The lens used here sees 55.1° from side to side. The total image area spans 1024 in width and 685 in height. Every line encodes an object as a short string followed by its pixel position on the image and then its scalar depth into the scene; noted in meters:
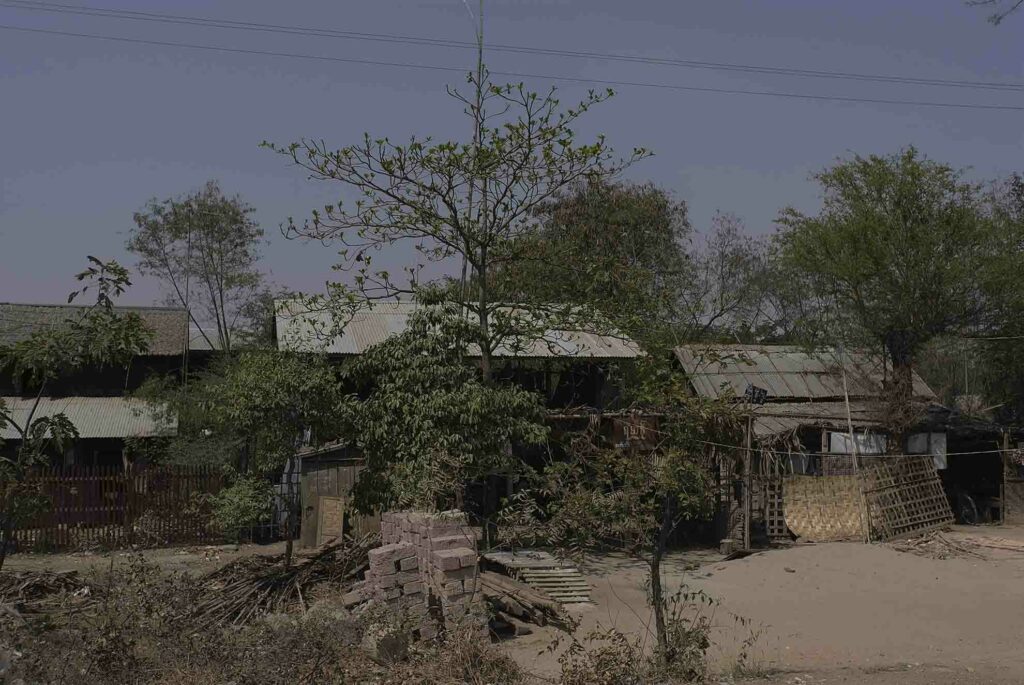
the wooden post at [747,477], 17.16
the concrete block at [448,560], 9.72
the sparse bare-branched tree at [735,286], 36.53
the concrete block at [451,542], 10.20
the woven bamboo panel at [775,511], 17.77
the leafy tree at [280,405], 14.63
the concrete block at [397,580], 10.45
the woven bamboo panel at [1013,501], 20.43
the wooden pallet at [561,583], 13.20
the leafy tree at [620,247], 17.83
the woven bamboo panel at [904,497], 17.83
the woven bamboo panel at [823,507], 17.77
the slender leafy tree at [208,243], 33.50
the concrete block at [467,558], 9.81
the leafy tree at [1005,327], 21.30
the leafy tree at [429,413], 14.78
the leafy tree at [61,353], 8.19
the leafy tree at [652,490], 8.88
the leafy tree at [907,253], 21.25
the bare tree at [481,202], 16.09
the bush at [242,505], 17.67
